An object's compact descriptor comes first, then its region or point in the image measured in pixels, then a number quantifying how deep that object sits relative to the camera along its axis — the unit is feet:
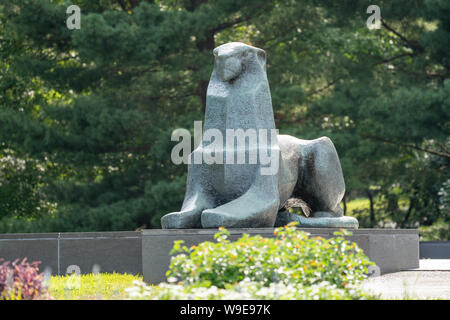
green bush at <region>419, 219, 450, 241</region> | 126.52
